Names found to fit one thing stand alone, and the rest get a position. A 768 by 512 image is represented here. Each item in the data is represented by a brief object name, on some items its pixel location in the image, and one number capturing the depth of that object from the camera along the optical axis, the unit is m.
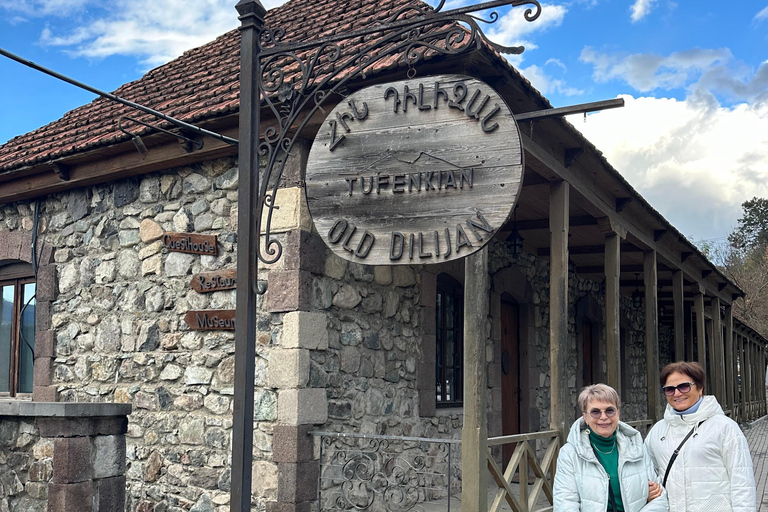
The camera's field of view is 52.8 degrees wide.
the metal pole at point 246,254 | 3.69
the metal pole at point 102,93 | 4.06
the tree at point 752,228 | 44.37
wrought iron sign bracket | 3.44
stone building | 5.70
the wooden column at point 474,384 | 4.97
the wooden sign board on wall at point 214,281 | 6.08
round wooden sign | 3.31
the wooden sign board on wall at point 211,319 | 6.02
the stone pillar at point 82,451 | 4.46
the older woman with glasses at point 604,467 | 3.09
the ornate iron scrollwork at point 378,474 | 5.71
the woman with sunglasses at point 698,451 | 3.06
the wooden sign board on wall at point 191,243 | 6.24
